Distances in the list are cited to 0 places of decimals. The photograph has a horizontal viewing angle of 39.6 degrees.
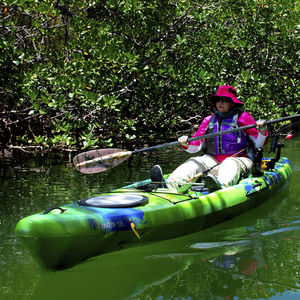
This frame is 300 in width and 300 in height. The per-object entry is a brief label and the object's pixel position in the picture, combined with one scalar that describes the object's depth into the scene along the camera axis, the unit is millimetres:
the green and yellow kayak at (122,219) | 3078
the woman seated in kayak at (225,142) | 4832
